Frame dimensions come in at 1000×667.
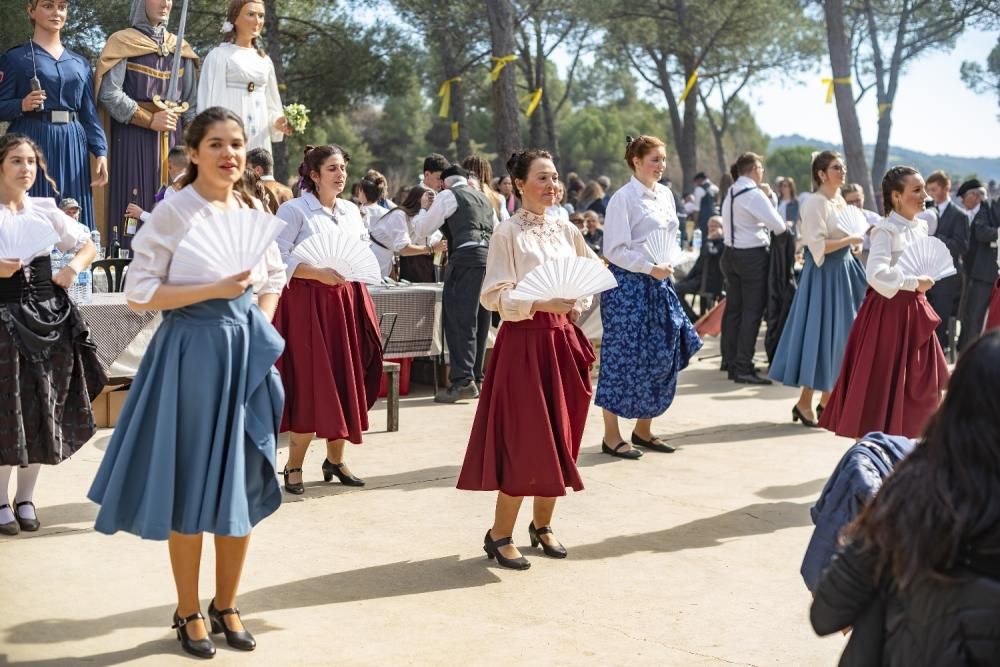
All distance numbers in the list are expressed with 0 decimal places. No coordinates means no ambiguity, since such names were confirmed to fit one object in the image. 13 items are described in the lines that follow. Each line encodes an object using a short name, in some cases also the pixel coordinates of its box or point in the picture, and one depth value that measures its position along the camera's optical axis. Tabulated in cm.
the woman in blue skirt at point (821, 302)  779
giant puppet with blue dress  733
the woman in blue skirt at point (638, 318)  682
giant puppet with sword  823
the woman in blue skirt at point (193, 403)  368
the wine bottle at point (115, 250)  859
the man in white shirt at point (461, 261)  862
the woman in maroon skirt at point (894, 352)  586
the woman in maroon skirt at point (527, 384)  482
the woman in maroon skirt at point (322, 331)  584
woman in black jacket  213
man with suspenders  944
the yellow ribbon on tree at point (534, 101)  1831
